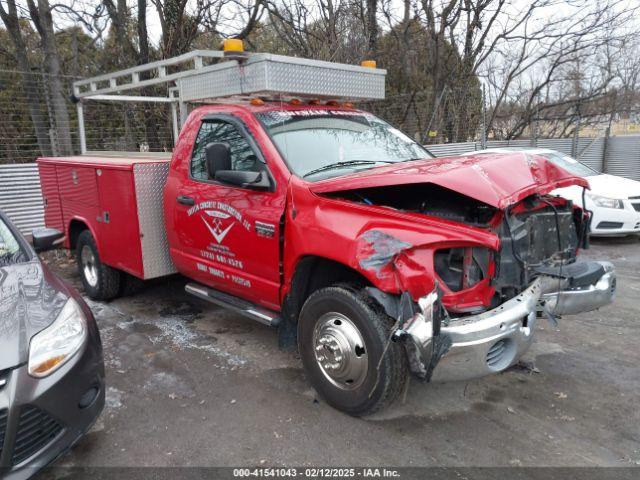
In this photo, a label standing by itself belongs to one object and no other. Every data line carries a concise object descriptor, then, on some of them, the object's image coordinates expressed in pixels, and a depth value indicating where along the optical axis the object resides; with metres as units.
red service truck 2.97
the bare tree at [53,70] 9.72
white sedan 8.41
